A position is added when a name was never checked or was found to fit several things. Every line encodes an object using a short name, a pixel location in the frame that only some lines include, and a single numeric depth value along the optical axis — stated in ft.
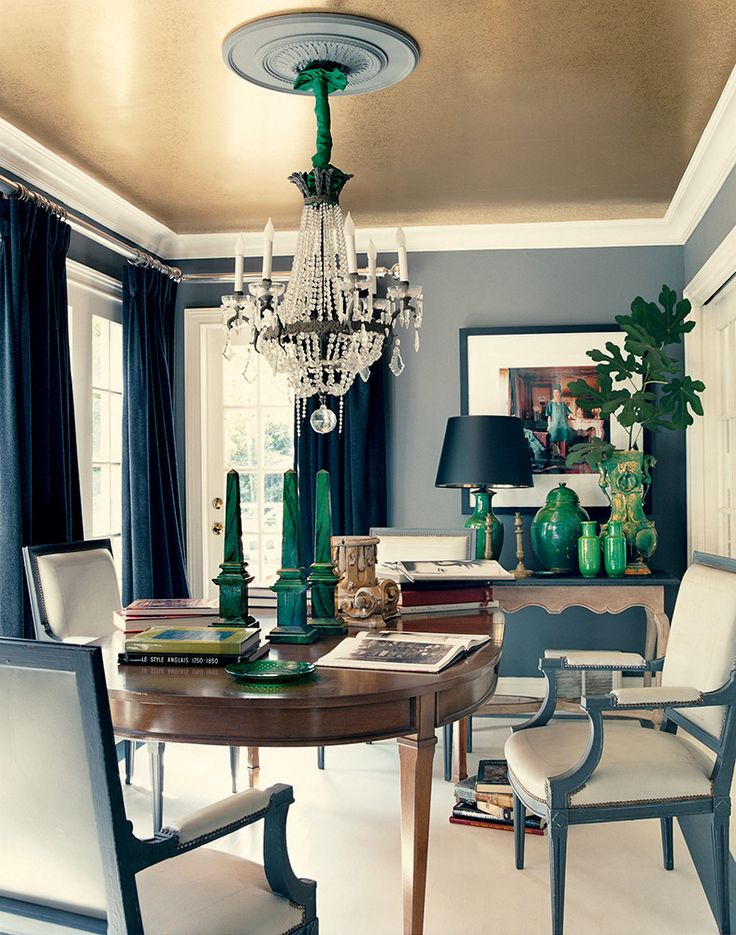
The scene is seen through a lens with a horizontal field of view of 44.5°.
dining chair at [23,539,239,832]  10.09
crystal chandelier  9.52
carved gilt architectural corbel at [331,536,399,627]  7.83
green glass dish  5.86
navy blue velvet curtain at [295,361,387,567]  15.62
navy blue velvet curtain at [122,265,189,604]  14.35
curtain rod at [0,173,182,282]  11.09
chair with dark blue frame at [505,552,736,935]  7.40
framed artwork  15.61
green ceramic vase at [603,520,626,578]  13.56
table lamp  13.84
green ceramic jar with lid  14.12
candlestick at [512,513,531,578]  13.97
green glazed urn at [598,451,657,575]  13.96
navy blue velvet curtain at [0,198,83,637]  10.75
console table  13.30
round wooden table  5.57
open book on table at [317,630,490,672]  6.31
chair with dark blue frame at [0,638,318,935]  4.39
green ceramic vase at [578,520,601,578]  13.57
